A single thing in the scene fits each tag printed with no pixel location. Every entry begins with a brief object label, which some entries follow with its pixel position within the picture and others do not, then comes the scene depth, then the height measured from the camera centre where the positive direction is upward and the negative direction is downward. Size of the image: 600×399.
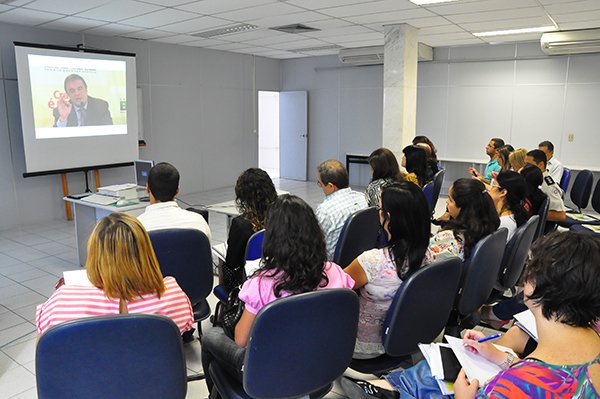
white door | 10.81 -0.29
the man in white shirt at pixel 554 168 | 6.28 -0.63
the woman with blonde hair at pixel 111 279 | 1.63 -0.57
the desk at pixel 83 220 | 4.88 -1.06
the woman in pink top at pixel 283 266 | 1.77 -0.56
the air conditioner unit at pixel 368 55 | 8.55 +1.28
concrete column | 6.49 +0.55
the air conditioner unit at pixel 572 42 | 6.75 +1.20
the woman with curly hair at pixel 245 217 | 2.74 -0.58
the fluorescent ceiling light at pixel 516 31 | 6.80 +1.39
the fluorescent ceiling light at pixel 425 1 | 5.08 +1.35
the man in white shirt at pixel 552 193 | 4.47 -0.70
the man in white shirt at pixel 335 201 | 3.34 -0.59
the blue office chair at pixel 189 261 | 2.52 -0.79
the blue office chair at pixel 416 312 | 1.97 -0.85
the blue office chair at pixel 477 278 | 2.44 -0.86
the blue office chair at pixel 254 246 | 2.49 -0.68
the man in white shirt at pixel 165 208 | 2.90 -0.56
